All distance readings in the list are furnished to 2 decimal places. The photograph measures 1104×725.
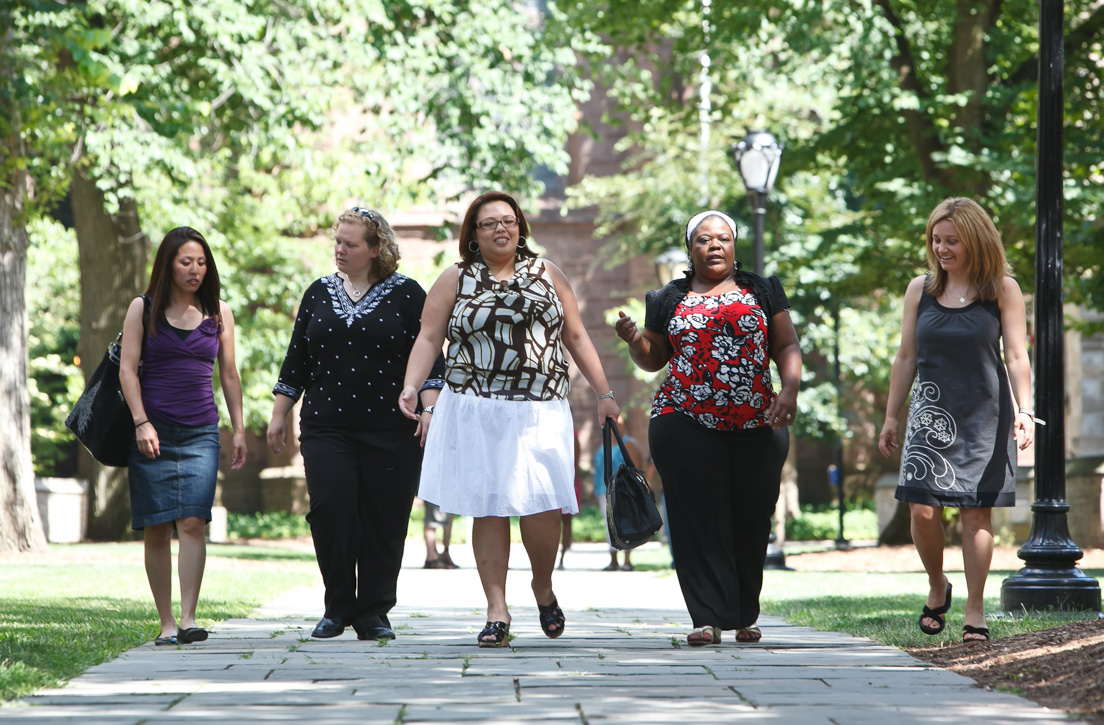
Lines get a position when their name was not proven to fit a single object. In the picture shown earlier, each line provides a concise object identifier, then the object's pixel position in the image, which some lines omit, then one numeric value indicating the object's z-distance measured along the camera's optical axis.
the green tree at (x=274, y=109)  30.33
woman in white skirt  12.23
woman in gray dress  12.28
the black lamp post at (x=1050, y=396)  16.03
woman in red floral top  12.39
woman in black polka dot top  13.16
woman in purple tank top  12.65
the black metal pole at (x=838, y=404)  42.78
